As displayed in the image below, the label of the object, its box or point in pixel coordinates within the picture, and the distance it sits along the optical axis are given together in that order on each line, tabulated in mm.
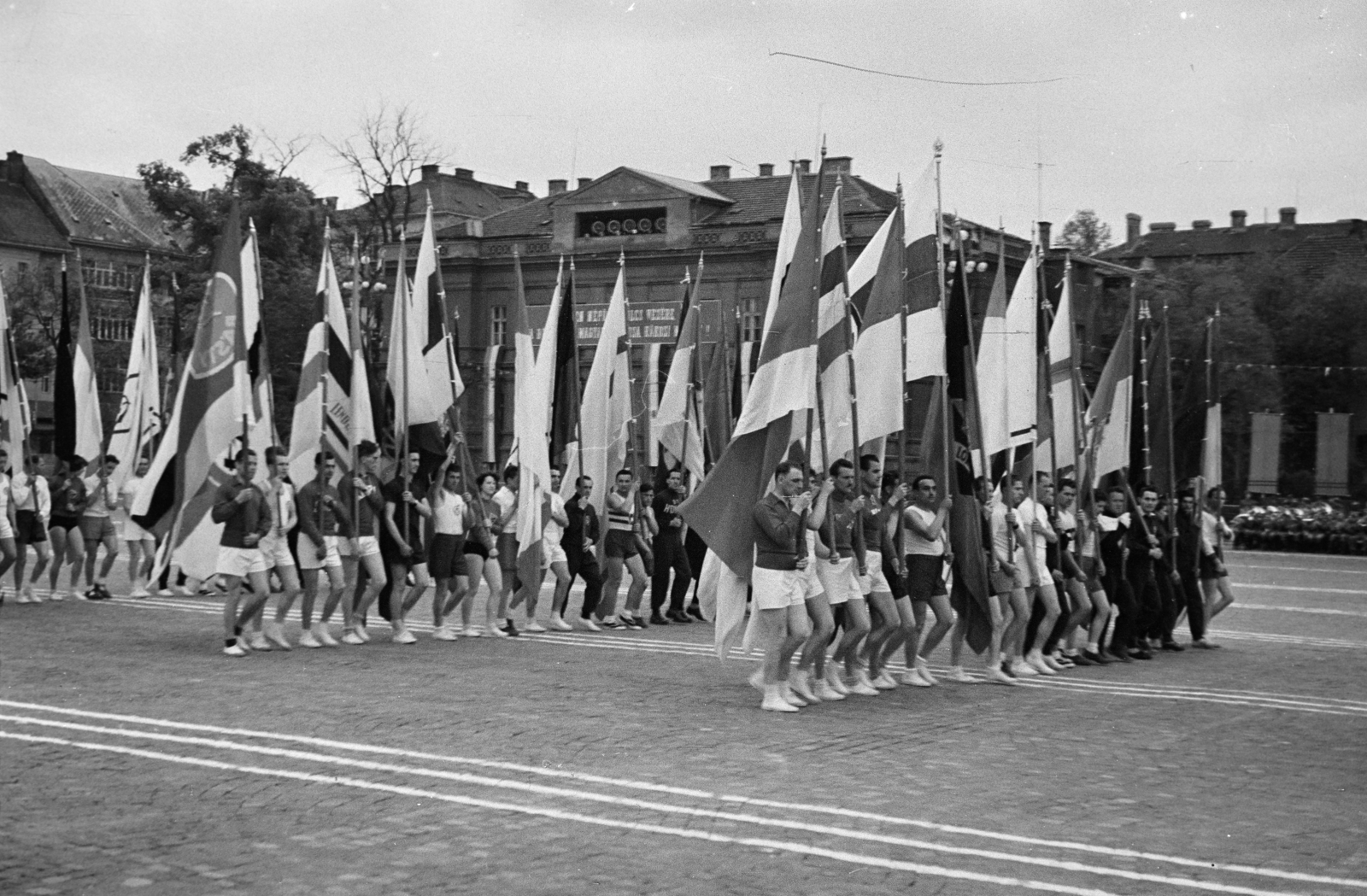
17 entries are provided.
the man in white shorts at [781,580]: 12492
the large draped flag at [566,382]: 19438
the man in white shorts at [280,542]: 15469
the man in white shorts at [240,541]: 15070
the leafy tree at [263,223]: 61531
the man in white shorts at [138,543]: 21656
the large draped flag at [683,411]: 21094
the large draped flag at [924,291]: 14680
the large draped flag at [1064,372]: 17391
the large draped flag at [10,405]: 19641
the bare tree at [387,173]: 55188
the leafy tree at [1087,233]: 67188
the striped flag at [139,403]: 23156
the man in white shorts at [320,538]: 15938
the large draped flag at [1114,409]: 18625
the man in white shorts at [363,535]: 16094
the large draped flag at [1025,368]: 16391
